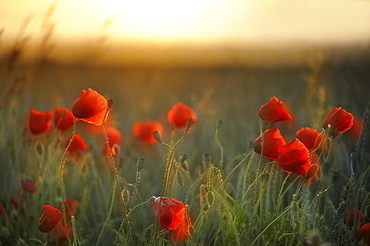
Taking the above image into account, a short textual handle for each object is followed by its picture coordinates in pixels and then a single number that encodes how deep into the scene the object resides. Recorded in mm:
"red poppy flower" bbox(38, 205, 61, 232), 2139
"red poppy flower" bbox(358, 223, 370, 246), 2069
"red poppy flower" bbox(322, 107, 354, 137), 2196
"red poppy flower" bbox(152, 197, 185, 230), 2107
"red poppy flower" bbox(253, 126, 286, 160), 2212
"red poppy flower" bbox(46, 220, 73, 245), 2238
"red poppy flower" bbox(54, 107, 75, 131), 2421
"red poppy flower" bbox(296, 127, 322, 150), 2301
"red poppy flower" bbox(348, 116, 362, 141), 2612
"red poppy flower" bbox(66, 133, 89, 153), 2450
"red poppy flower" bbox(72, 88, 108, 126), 2178
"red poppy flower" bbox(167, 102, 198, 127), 2518
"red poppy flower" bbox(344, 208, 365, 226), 2145
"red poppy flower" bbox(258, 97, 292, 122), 2256
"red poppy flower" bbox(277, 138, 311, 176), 2147
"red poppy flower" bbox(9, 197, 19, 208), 2397
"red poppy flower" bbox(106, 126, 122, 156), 2539
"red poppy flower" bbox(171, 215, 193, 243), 2185
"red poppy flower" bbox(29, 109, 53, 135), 2404
